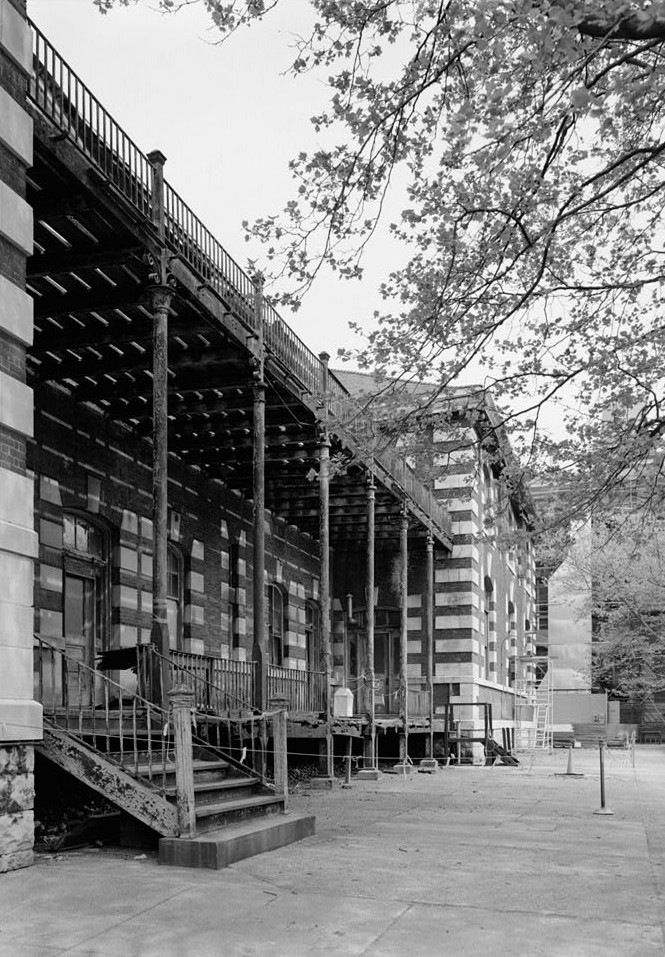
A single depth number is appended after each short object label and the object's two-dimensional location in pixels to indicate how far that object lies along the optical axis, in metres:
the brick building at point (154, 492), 9.72
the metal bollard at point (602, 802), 15.09
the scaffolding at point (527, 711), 40.78
